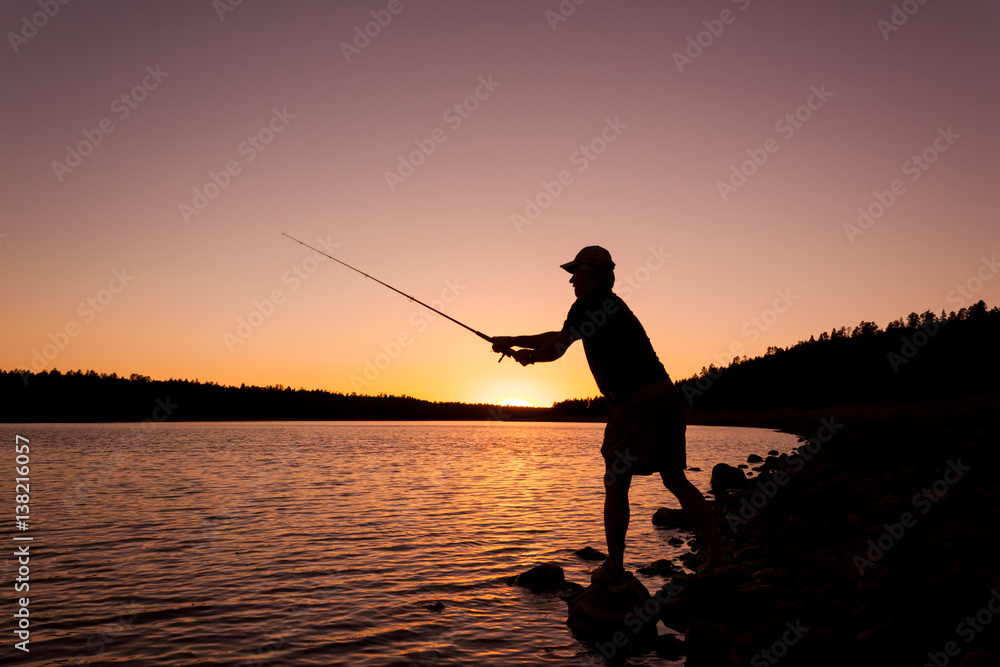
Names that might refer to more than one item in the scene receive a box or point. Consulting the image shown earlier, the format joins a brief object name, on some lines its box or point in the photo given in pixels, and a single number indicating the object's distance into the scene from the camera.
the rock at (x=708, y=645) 4.54
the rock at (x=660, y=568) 7.55
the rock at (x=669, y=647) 4.87
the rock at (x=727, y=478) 16.69
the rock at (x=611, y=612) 5.38
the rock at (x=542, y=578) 7.08
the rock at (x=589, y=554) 8.76
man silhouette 5.20
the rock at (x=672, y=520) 11.34
